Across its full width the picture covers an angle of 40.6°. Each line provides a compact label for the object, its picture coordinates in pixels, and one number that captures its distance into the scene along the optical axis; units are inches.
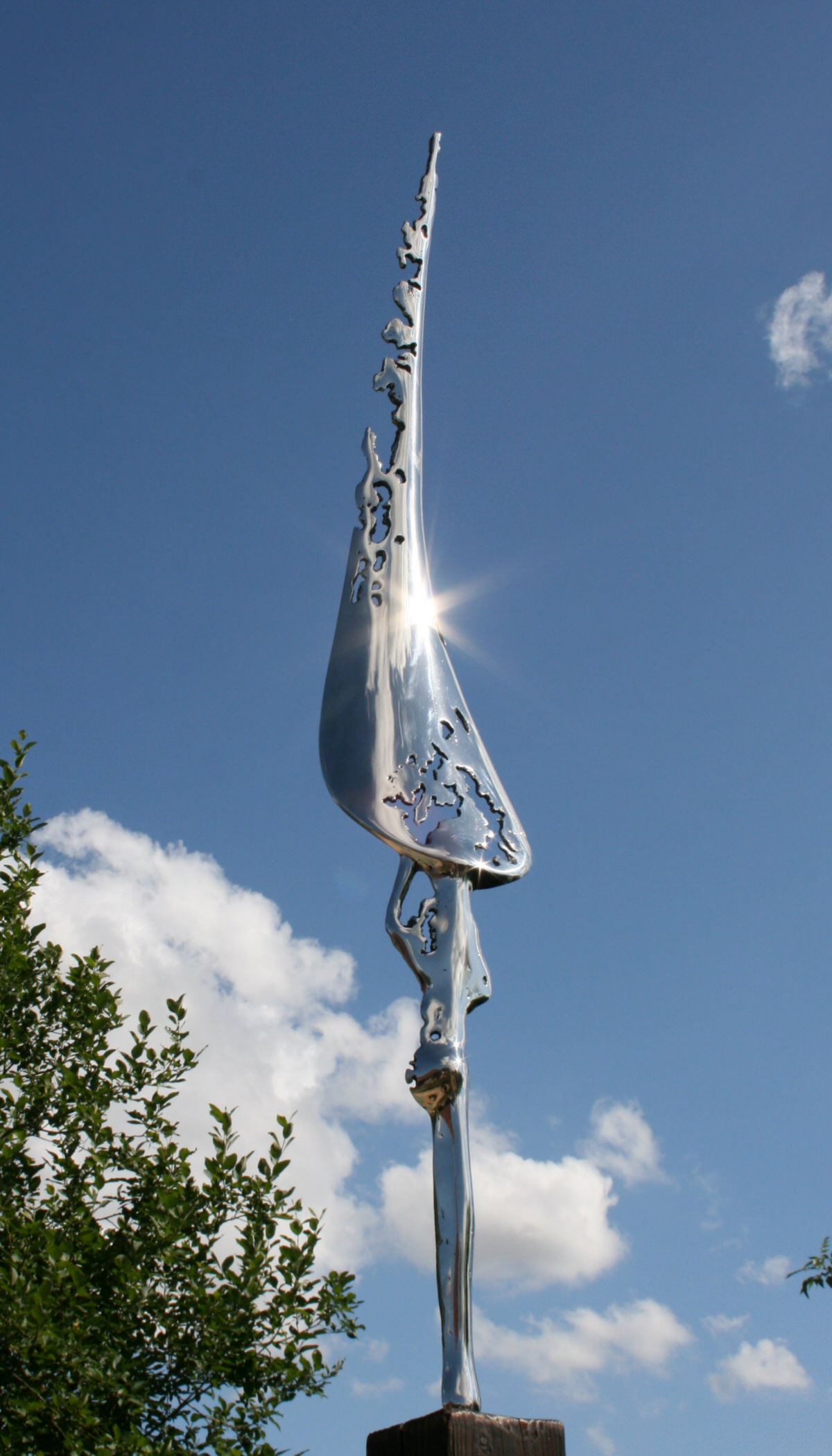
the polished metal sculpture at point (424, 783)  129.1
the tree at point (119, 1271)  149.1
